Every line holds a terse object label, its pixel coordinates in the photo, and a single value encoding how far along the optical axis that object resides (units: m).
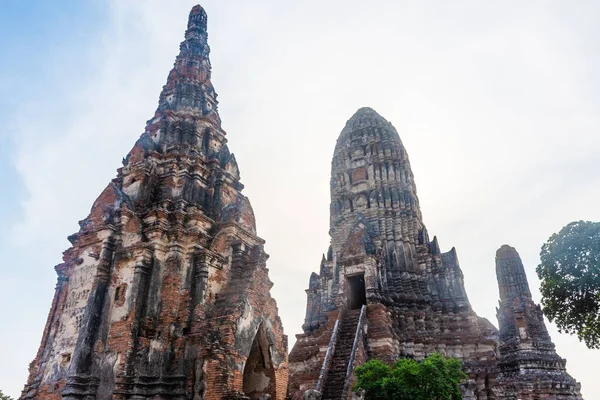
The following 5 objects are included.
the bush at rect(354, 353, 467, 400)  13.00
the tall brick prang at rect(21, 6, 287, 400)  9.99
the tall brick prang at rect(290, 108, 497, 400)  21.19
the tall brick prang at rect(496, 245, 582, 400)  18.92
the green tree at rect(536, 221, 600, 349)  13.52
